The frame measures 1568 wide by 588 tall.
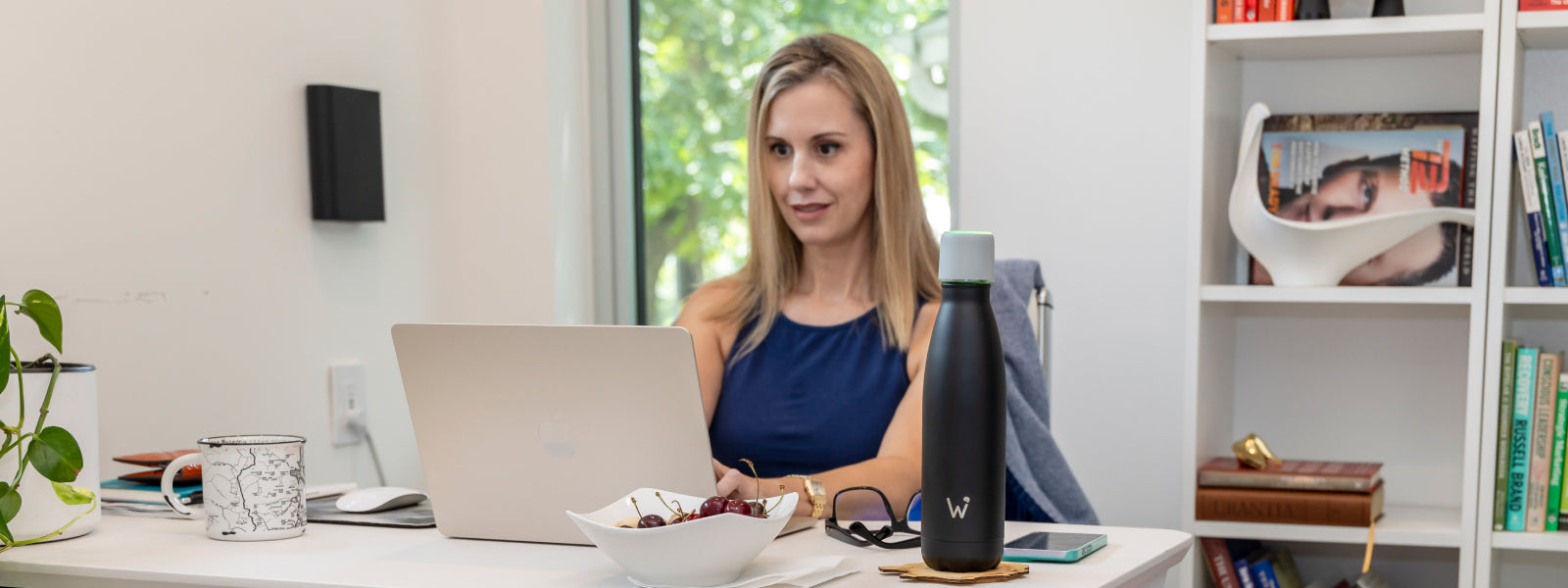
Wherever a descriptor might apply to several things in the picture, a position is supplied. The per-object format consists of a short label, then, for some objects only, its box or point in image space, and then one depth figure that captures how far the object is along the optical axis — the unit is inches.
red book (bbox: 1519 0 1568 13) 70.5
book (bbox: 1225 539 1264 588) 79.6
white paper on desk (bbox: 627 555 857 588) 42.2
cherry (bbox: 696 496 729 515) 42.3
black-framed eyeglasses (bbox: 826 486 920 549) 48.7
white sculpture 74.5
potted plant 50.6
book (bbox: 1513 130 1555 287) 71.7
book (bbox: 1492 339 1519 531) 72.7
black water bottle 41.9
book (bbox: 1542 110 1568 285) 71.6
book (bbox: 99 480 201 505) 58.9
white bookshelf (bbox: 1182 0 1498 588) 75.0
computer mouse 57.2
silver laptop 47.5
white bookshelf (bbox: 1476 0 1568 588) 70.6
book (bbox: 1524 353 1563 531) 72.3
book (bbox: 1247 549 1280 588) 80.1
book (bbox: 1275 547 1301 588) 81.3
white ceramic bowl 40.9
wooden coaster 42.1
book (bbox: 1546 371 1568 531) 72.3
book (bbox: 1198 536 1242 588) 79.3
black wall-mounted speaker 81.0
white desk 44.4
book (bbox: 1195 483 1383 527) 74.8
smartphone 45.7
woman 73.9
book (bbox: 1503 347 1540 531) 72.5
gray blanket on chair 69.4
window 102.7
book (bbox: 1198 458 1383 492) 75.3
